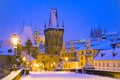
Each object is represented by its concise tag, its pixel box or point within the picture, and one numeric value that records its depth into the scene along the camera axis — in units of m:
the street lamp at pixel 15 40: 22.00
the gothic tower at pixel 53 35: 119.69
